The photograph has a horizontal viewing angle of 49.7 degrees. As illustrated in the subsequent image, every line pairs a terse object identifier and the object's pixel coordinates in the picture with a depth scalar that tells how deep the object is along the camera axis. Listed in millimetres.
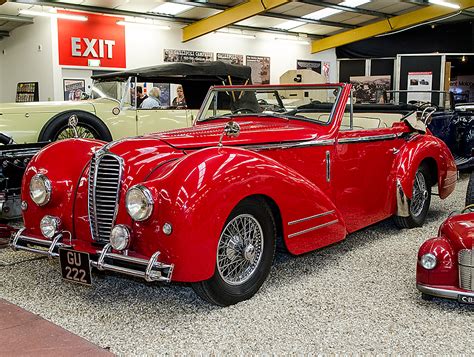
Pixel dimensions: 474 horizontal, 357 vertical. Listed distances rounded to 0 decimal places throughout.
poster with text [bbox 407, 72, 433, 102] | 15875
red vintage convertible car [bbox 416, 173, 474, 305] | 3014
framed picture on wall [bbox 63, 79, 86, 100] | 14297
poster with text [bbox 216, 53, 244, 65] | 17312
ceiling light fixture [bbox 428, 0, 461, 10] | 14956
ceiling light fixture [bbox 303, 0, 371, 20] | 15406
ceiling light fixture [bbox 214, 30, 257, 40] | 17305
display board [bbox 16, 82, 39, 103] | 14859
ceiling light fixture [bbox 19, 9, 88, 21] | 13547
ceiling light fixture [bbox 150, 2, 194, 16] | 14336
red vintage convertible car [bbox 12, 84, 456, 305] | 2848
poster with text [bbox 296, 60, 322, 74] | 19719
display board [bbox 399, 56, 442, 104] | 15750
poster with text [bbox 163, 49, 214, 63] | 16172
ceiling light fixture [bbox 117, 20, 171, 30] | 14867
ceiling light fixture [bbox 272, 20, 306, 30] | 17625
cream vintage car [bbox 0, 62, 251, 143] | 6883
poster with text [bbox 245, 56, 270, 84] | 18212
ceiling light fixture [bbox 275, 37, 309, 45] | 19047
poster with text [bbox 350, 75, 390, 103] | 18172
